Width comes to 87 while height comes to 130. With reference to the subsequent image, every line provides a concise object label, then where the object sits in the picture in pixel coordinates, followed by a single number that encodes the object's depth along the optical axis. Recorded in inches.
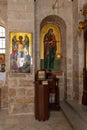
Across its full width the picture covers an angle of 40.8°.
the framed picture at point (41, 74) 120.5
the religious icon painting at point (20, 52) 129.4
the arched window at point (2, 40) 161.7
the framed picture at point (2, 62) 156.4
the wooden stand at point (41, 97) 114.8
